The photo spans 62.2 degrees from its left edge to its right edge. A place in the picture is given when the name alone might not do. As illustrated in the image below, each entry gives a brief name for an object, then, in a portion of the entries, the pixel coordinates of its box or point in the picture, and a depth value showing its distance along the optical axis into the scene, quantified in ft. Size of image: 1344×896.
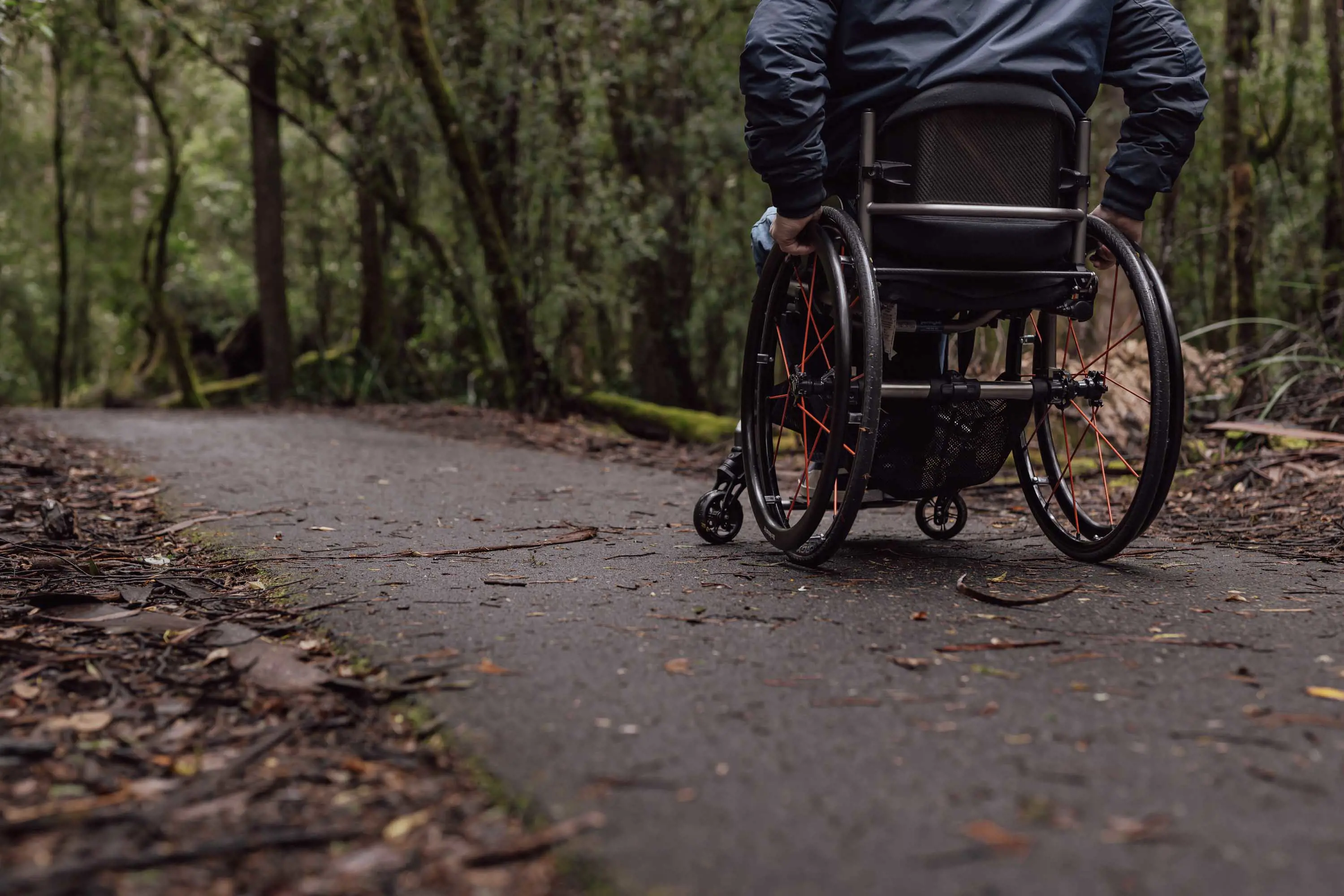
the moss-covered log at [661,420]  27.58
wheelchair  9.36
